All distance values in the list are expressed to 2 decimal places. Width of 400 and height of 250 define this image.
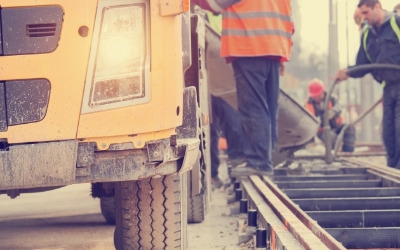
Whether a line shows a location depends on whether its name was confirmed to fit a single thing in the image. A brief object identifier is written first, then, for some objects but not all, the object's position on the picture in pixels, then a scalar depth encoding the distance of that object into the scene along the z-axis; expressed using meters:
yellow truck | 3.86
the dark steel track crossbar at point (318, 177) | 7.79
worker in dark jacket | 8.91
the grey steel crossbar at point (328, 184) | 7.17
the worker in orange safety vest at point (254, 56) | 7.13
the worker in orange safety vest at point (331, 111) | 14.56
